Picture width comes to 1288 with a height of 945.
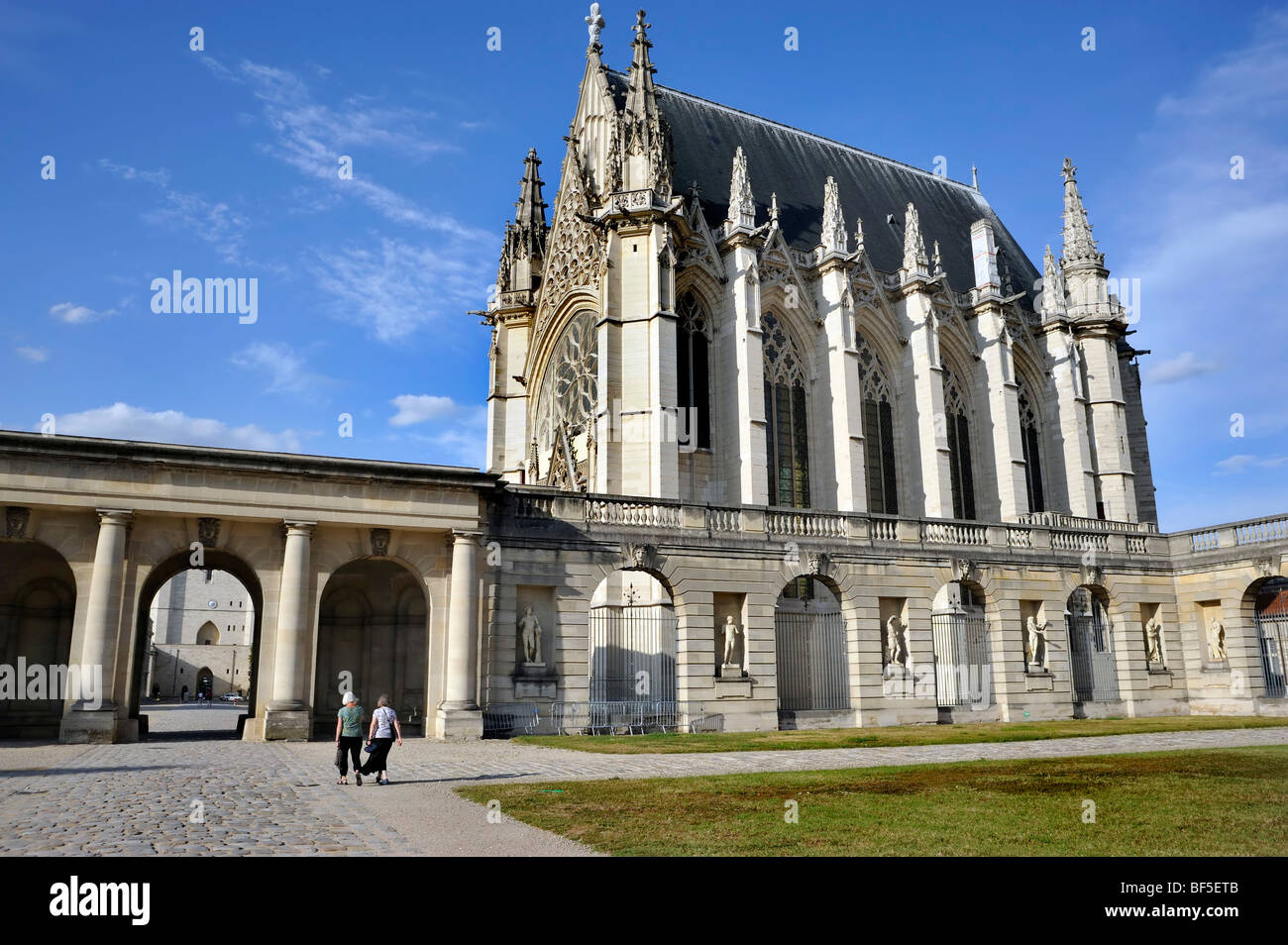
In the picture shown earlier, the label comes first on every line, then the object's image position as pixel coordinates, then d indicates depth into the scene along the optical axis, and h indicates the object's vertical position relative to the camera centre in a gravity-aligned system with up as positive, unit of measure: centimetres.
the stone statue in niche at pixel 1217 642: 3023 -10
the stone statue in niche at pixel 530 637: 2228 +34
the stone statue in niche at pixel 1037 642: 2786 +1
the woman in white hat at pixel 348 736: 1269 -108
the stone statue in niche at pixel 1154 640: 3041 +0
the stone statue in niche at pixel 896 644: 2569 +2
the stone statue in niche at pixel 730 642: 2373 +15
